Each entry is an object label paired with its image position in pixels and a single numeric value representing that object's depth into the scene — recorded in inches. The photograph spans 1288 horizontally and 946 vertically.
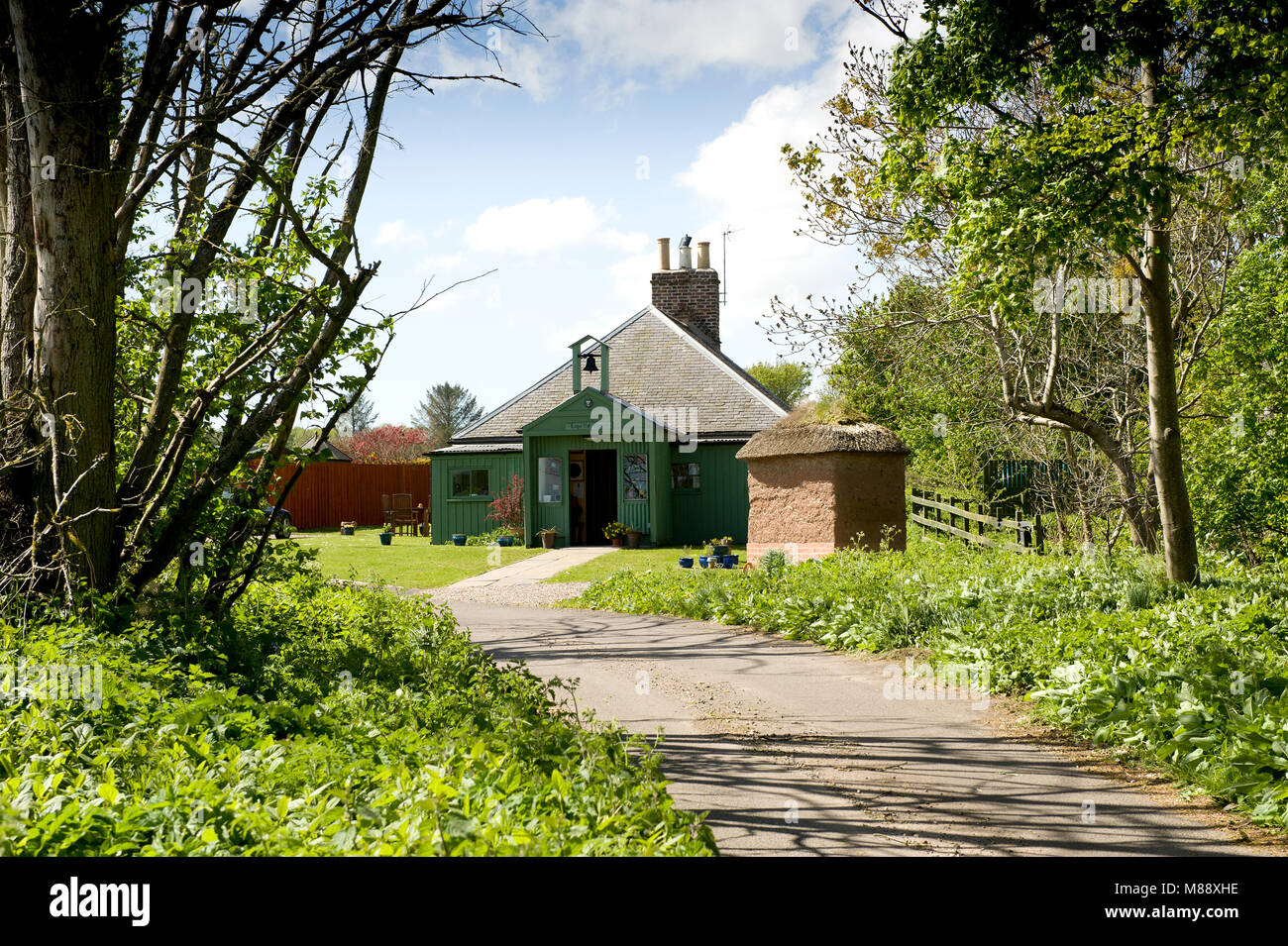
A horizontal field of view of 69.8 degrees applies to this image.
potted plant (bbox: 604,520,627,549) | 978.1
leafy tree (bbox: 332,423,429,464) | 2253.9
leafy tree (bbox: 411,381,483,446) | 3088.1
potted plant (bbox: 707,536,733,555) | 843.5
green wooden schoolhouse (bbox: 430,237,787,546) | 986.7
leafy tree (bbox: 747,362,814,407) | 2635.3
